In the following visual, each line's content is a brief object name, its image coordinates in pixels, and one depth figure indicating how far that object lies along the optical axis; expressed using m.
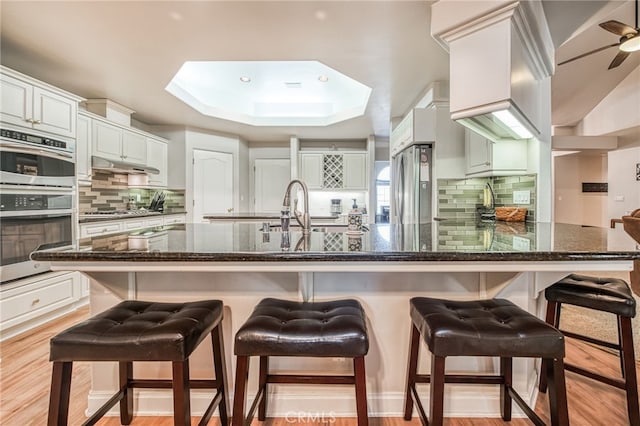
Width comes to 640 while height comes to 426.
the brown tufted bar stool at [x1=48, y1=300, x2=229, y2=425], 1.04
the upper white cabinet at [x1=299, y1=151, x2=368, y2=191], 6.46
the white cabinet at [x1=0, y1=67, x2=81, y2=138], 2.47
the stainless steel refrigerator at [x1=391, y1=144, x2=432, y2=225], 3.49
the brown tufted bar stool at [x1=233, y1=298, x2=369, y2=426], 1.06
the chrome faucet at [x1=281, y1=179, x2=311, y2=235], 1.69
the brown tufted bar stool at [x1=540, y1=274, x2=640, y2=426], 1.50
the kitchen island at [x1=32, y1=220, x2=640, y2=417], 1.49
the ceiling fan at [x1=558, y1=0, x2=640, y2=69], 2.76
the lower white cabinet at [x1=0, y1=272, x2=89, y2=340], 2.46
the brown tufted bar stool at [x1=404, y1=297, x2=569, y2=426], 1.06
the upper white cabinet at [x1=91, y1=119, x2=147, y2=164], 3.80
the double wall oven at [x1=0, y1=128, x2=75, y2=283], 2.41
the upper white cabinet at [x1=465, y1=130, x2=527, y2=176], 2.77
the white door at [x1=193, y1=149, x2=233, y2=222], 5.65
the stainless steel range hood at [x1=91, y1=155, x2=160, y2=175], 3.76
